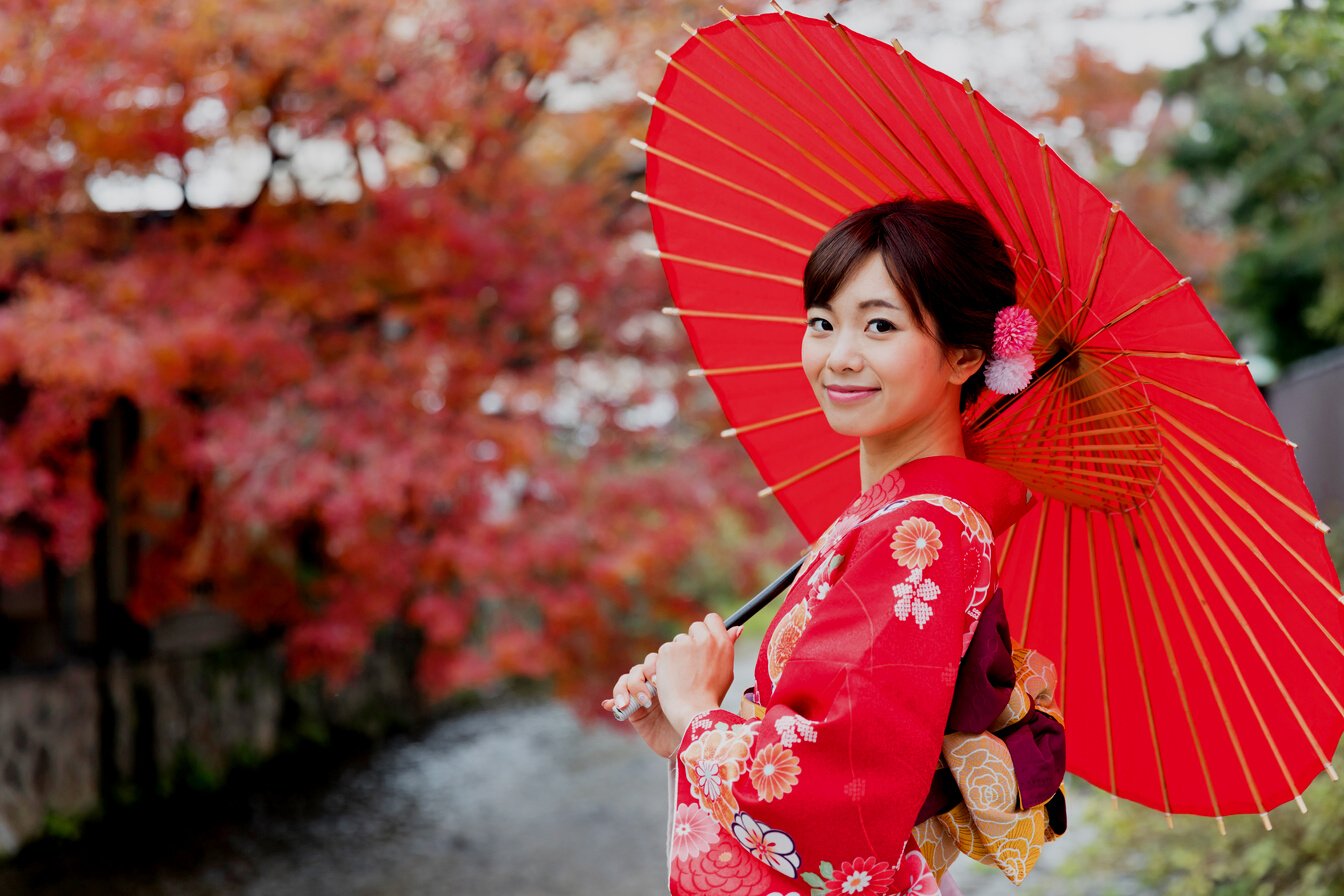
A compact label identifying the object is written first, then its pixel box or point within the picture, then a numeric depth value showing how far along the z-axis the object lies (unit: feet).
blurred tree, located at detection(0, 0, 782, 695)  17.38
